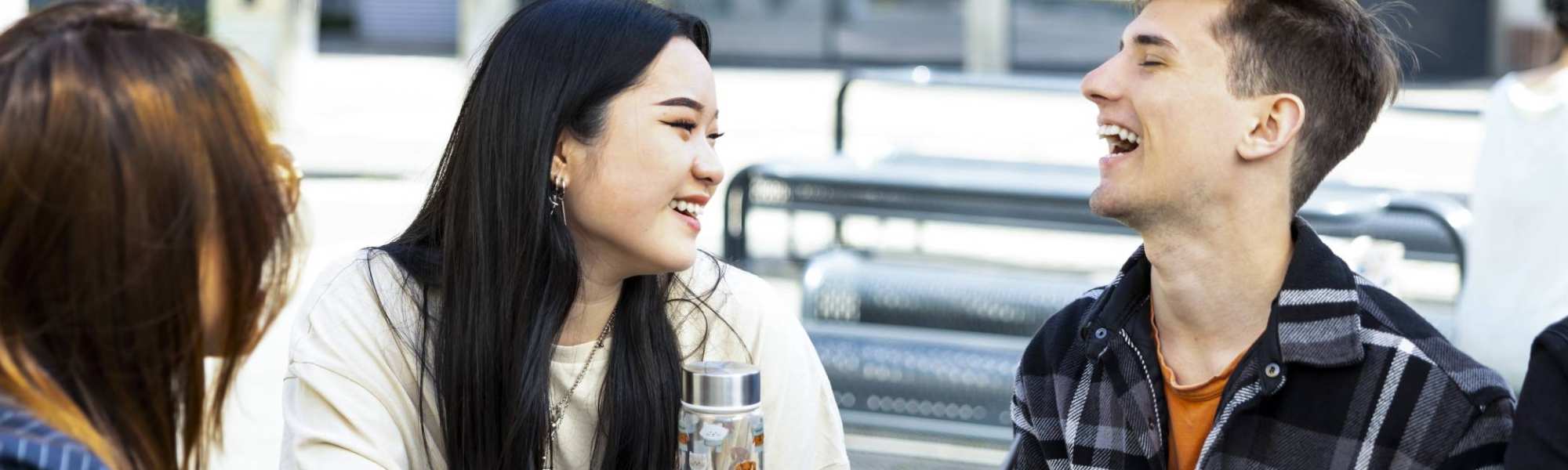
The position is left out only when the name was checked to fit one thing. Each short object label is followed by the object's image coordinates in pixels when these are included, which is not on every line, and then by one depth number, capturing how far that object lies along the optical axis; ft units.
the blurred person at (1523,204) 14.69
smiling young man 7.56
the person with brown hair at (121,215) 5.18
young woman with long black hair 8.05
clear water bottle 6.51
